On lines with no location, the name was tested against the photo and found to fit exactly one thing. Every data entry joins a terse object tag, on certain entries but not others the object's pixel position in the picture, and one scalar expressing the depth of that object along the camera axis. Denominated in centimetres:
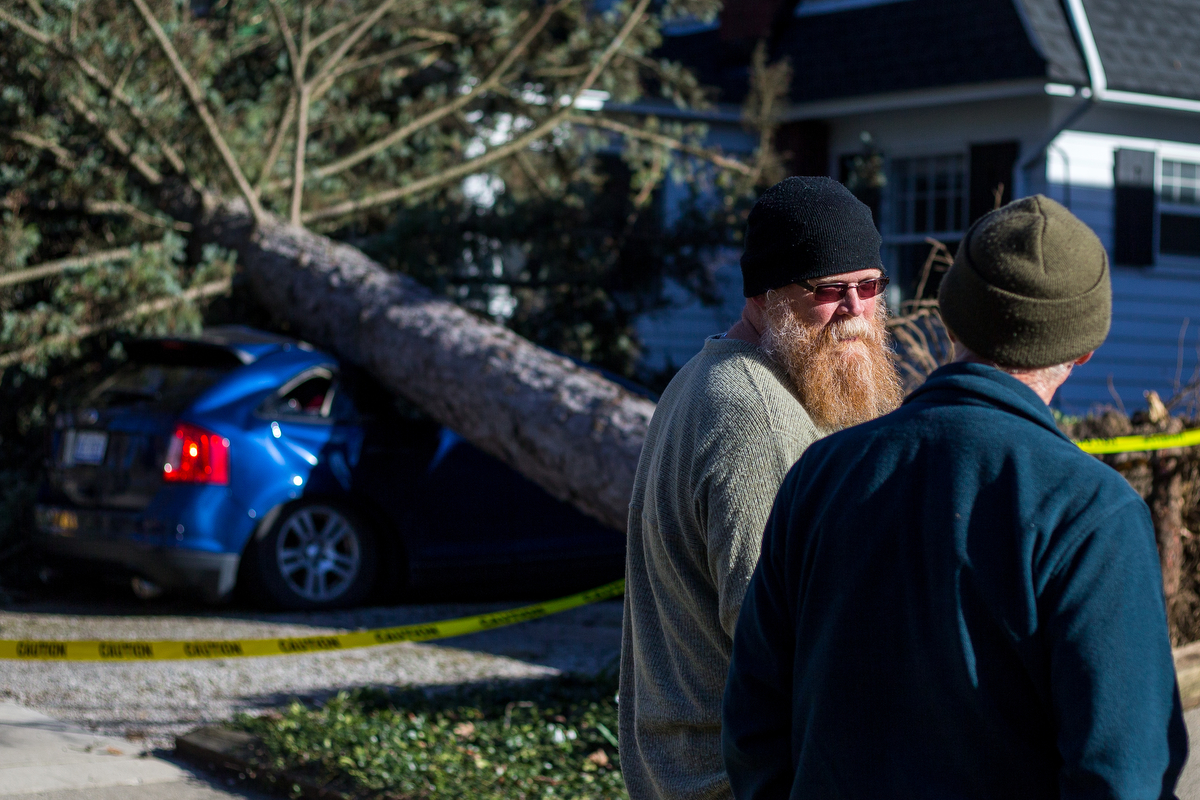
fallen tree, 1411
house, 2548
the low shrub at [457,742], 893
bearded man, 416
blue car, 1432
